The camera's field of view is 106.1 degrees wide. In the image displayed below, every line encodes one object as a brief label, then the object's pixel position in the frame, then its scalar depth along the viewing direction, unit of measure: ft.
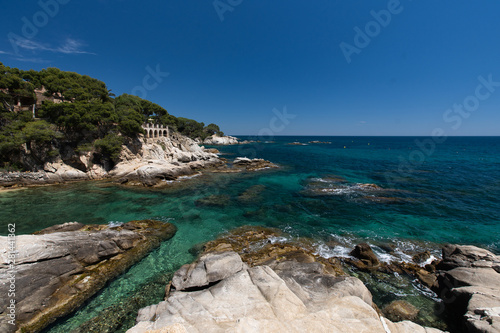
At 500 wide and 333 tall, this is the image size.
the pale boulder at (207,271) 27.12
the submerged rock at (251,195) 73.15
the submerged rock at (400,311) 26.43
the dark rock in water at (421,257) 39.01
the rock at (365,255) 36.96
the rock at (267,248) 35.55
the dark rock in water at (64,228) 41.65
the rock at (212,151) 226.13
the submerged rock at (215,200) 68.80
